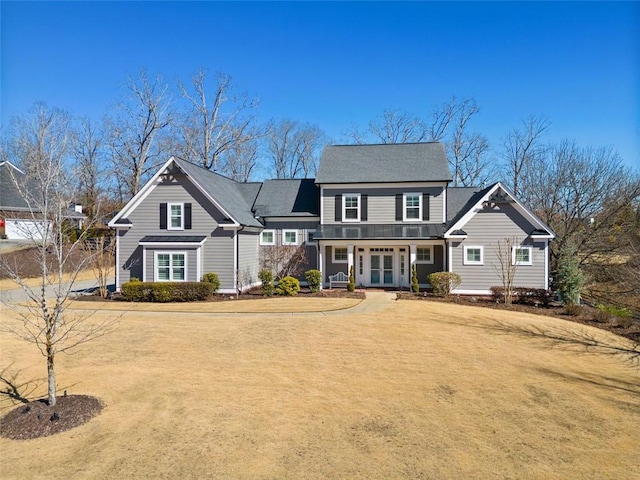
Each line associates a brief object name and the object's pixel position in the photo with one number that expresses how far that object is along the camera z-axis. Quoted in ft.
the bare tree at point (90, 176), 137.80
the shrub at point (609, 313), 50.57
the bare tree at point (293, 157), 173.06
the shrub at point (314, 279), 68.80
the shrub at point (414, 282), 67.23
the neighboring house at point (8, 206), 112.27
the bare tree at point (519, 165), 108.01
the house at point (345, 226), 66.80
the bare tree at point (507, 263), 59.57
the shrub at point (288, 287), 67.10
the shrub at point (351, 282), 69.05
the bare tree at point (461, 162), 134.48
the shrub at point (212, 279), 65.62
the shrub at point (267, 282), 67.15
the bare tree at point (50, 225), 21.67
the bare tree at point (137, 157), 131.95
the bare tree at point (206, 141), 130.31
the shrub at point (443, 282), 65.31
